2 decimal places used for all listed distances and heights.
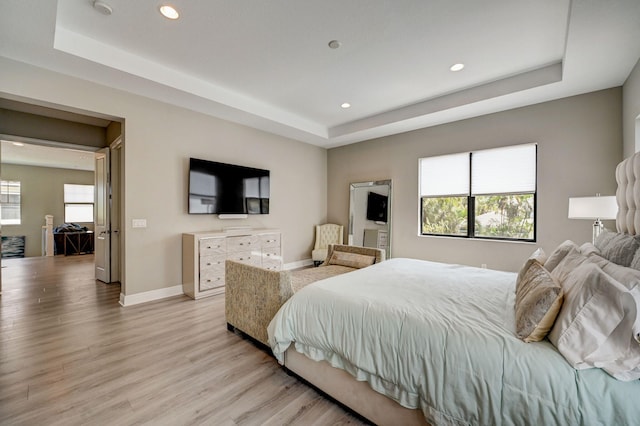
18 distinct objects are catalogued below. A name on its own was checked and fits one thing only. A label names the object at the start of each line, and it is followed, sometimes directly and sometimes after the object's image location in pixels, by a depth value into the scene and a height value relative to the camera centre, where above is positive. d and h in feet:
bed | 3.53 -2.20
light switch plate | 12.10 -0.58
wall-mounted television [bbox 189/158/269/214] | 13.93 +1.27
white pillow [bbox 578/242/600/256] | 6.14 -0.92
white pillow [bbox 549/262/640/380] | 3.45 -1.61
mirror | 18.10 -0.22
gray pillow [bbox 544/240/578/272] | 6.67 -1.12
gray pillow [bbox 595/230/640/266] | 5.22 -0.75
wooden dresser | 12.82 -2.31
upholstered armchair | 20.44 -1.85
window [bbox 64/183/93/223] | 29.86 +0.83
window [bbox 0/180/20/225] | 26.73 +0.60
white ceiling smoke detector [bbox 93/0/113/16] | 7.59 +5.90
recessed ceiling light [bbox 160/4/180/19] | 7.75 +5.92
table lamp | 8.73 +0.14
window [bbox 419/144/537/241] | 13.42 +1.00
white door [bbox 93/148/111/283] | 15.49 -0.48
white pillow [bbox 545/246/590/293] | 5.26 -1.15
